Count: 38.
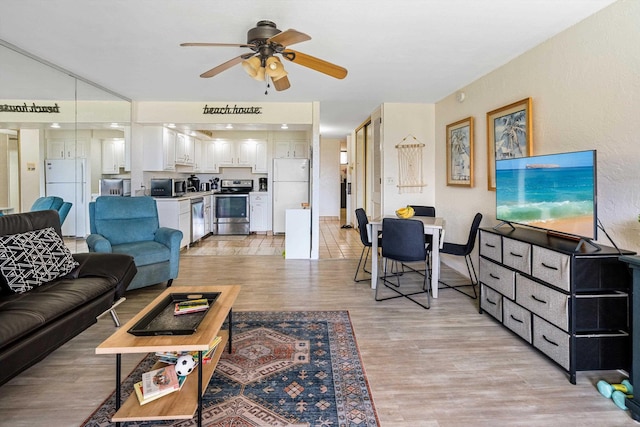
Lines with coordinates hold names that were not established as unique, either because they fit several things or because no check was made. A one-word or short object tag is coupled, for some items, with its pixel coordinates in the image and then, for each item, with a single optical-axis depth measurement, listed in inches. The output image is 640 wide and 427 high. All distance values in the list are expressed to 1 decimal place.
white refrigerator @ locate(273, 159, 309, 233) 277.4
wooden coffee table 60.1
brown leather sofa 70.1
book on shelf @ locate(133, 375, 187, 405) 64.5
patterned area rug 68.2
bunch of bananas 154.5
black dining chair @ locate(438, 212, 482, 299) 140.6
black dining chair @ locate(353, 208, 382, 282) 158.7
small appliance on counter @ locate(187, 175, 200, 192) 294.0
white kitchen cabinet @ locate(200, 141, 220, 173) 308.0
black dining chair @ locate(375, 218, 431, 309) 129.6
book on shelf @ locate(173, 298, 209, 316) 77.2
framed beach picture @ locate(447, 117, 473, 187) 167.0
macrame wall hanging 211.8
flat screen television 83.8
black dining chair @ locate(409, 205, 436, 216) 183.5
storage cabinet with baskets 79.6
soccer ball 71.2
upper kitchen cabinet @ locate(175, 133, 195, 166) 253.0
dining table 136.9
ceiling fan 95.8
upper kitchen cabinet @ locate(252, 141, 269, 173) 309.1
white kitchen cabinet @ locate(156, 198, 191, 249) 221.3
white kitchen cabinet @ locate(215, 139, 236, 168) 308.2
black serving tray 64.7
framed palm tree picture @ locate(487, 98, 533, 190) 124.7
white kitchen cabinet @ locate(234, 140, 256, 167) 308.3
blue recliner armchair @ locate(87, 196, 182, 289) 140.0
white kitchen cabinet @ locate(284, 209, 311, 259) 214.1
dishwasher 248.8
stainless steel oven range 296.8
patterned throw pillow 91.0
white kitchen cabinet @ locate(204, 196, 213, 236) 279.6
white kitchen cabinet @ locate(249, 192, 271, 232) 301.3
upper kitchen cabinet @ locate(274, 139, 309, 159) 309.3
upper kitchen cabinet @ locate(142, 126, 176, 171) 223.9
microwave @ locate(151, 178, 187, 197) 227.0
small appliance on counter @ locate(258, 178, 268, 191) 318.0
